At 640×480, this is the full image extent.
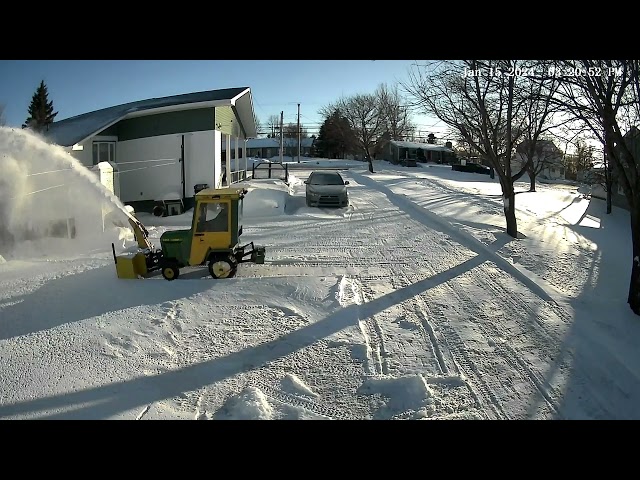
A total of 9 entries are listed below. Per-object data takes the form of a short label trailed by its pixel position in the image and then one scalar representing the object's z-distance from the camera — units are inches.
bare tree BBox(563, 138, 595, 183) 499.7
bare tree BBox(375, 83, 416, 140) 1365.7
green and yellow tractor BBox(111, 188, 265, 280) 309.6
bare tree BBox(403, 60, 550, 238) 462.3
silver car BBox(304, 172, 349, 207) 642.8
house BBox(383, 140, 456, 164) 2181.3
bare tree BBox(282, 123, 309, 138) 2087.4
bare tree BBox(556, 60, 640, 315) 243.0
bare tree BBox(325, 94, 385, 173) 1646.2
